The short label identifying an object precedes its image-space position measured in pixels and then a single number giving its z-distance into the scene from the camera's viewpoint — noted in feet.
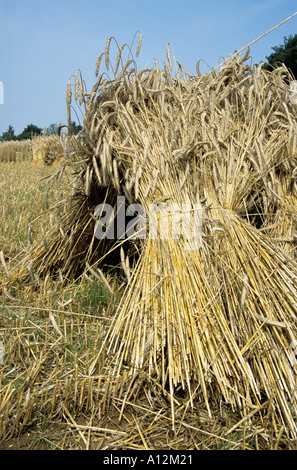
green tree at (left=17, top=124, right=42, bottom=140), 122.31
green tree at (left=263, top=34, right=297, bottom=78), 47.78
